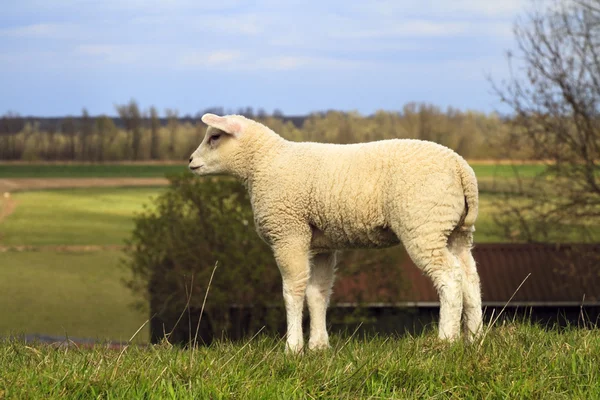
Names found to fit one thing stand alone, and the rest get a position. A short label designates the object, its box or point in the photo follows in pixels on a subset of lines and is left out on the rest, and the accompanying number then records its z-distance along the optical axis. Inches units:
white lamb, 263.6
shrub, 887.7
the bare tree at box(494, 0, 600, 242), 897.5
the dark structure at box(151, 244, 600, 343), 950.4
